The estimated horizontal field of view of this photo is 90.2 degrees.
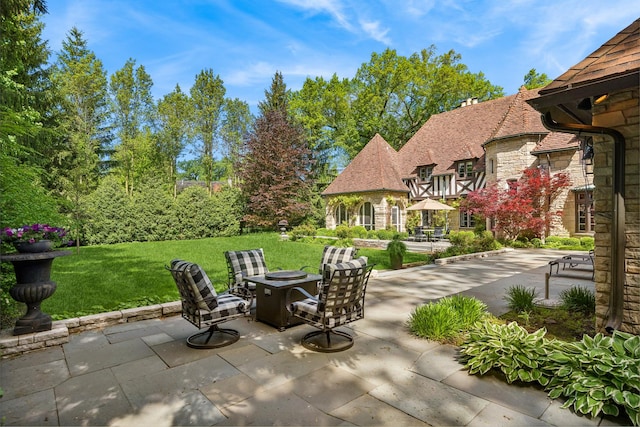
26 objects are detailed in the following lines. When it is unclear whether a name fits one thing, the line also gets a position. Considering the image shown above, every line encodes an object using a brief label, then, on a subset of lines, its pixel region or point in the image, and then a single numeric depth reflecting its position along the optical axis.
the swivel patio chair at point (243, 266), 5.81
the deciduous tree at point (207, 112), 28.36
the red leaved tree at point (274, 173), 22.48
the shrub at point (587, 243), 14.24
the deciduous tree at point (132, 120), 25.77
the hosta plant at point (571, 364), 2.59
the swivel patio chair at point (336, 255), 5.97
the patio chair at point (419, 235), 18.81
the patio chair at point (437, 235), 18.12
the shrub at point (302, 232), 18.43
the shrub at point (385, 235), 18.45
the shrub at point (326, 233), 21.41
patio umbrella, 15.94
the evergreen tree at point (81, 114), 18.42
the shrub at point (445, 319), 4.24
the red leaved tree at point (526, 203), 15.61
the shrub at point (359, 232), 19.60
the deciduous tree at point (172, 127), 27.66
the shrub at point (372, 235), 19.01
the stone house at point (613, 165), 3.38
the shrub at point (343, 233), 19.34
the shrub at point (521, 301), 5.21
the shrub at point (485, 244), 13.96
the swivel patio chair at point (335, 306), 3.77
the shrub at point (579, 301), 5.04
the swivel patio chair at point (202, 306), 3.85
